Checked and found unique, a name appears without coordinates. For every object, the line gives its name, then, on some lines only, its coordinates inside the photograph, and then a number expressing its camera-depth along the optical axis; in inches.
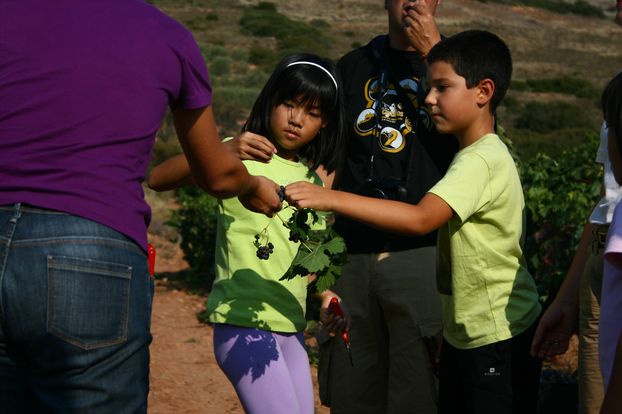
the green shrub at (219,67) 1565.0
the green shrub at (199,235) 412.8
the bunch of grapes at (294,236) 125.7
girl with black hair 134.1
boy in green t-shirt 128.7
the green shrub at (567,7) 2768.2
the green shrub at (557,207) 272.4
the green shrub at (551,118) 1224.8
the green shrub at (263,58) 1670.8
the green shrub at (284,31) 1827.0
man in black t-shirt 157.0
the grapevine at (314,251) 124.9
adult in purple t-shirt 90.2
